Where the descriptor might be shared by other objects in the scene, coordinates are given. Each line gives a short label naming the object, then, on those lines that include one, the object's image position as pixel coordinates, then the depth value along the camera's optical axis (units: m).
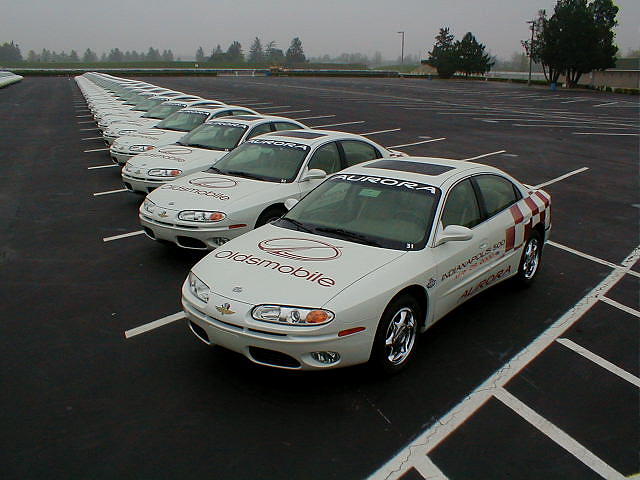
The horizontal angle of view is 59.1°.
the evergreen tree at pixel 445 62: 85.69
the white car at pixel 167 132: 11.71
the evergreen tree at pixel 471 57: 84.56
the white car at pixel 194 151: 9.09
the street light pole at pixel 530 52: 64.66
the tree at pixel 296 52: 195.80
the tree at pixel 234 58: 183.50
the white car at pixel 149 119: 14.32
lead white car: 4.00
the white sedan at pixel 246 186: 6.66
